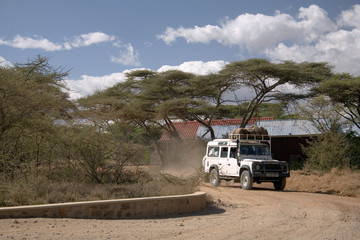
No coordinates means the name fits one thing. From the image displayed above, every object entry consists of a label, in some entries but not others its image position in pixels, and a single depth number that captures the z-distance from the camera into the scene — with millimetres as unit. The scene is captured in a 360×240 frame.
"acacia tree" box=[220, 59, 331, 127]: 28031
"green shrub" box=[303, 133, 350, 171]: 22625
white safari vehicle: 17939
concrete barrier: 8609
